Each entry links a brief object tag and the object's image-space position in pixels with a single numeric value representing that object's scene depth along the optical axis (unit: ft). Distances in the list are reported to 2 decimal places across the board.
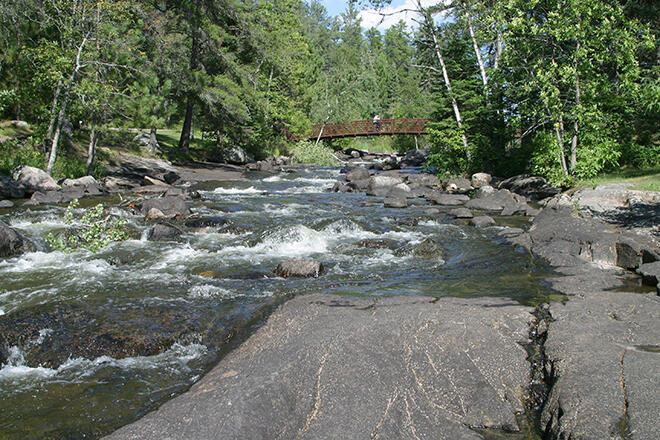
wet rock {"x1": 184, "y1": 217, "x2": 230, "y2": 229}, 42.73
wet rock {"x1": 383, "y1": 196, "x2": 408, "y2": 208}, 57.08
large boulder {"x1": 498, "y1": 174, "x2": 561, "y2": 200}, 58.49
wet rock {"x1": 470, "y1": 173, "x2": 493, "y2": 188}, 73.31
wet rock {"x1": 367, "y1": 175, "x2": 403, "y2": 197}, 69.77
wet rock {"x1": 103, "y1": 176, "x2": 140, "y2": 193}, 65.05
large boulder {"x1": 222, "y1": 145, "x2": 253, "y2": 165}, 110.32
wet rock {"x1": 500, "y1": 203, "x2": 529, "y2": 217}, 49.73
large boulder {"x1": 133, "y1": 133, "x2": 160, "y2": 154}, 93.15
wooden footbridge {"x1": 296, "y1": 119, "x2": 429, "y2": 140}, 146.72
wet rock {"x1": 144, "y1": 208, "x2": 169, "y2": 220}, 45.98
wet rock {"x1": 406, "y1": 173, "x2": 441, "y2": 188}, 77.66
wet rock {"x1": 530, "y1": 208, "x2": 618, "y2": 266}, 30.32
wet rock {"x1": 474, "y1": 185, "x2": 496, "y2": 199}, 60.18
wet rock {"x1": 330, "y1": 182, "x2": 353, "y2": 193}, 73.20
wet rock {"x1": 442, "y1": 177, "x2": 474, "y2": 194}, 71.05
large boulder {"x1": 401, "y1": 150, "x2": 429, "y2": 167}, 135.85
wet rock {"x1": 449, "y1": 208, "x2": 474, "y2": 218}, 48.70
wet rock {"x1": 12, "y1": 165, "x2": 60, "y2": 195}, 56.13
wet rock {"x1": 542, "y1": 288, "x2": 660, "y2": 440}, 11.89
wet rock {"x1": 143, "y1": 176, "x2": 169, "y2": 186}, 71.77
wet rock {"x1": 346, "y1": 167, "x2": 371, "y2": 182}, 81.56
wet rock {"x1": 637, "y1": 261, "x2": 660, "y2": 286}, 25.81
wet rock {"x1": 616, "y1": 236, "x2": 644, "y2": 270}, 28.66
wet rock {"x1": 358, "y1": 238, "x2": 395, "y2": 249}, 36.06
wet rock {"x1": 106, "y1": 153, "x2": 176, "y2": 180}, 75.10
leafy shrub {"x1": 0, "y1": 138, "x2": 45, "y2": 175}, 59.21
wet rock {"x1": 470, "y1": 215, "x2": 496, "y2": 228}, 43.70
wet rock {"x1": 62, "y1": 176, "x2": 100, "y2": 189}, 60.75
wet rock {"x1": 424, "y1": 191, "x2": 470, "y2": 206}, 58.65
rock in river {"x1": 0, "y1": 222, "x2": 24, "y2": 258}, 31.96
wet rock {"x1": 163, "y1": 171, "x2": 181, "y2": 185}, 75.64
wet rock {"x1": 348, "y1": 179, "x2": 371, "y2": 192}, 73.72
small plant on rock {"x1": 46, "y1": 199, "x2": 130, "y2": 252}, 28.55
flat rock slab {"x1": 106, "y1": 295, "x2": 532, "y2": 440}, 12.62
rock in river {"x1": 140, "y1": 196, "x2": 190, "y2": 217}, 47.21
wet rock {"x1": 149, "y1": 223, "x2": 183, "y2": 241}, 38.28
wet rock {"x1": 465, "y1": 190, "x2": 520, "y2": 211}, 53.11
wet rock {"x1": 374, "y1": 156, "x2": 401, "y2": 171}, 119.13
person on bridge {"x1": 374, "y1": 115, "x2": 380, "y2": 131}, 147.84
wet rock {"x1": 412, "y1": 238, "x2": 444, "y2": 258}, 33.35
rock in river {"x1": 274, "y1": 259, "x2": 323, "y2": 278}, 28.53
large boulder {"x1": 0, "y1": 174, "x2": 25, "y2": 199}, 53.42
